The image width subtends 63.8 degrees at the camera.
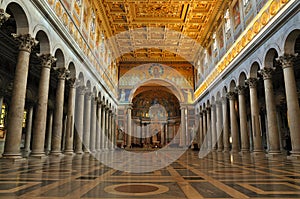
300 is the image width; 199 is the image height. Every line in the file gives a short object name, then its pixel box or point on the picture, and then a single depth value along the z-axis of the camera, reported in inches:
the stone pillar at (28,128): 697.6
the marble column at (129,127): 1223.3
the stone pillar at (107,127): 951.6
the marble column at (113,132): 1100.8
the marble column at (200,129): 1065.8
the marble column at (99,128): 812.0
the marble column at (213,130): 850.8
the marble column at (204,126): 1024.1
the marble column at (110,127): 1017.7
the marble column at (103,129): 875.4
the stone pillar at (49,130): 819.1
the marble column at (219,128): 796.0
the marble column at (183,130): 1215.6
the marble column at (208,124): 949.8
